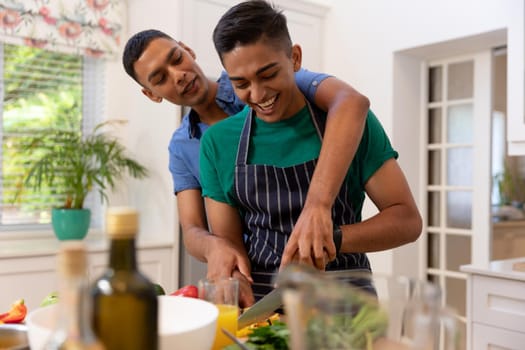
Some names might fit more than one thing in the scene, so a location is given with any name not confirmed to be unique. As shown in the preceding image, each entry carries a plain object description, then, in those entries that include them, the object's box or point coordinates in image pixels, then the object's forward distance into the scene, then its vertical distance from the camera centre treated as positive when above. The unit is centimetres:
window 323 +41
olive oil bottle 53 -12
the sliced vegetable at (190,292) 107 -22
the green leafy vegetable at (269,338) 84 -25
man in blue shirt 116 +14
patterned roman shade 310 +86
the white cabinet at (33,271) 267 -47
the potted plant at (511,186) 321 -5
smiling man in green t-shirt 130 +2
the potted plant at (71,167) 298 +4
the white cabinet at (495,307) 229 -54
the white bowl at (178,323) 69 -20
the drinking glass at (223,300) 94 -21
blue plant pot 296 -25
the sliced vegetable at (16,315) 101 -25
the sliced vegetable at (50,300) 102 -23
